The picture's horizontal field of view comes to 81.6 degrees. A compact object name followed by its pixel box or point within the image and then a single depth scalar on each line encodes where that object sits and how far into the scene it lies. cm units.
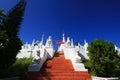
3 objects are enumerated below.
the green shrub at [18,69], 471
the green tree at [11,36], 429
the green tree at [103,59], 415
